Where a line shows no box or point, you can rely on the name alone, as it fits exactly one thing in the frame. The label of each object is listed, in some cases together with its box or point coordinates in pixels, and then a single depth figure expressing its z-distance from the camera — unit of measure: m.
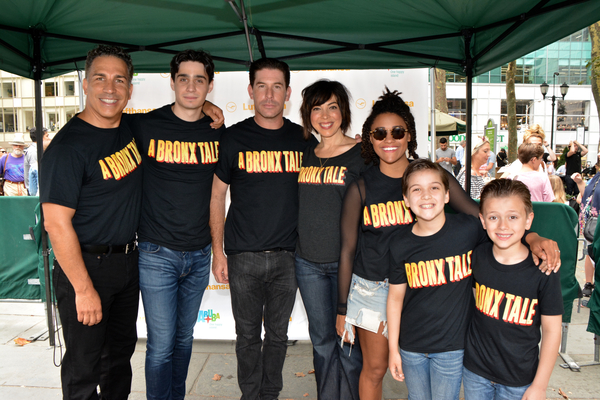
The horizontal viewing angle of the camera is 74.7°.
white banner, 3.92
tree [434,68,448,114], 12.53
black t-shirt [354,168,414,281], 2.09
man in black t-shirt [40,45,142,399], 1.93
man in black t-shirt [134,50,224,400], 2.38
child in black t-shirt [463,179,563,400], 1.69
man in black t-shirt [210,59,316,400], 2.46
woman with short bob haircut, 2.29
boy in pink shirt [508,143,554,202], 5.10
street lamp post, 20.36
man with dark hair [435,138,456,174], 11.88
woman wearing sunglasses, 2.10
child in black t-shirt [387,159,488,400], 1.89
